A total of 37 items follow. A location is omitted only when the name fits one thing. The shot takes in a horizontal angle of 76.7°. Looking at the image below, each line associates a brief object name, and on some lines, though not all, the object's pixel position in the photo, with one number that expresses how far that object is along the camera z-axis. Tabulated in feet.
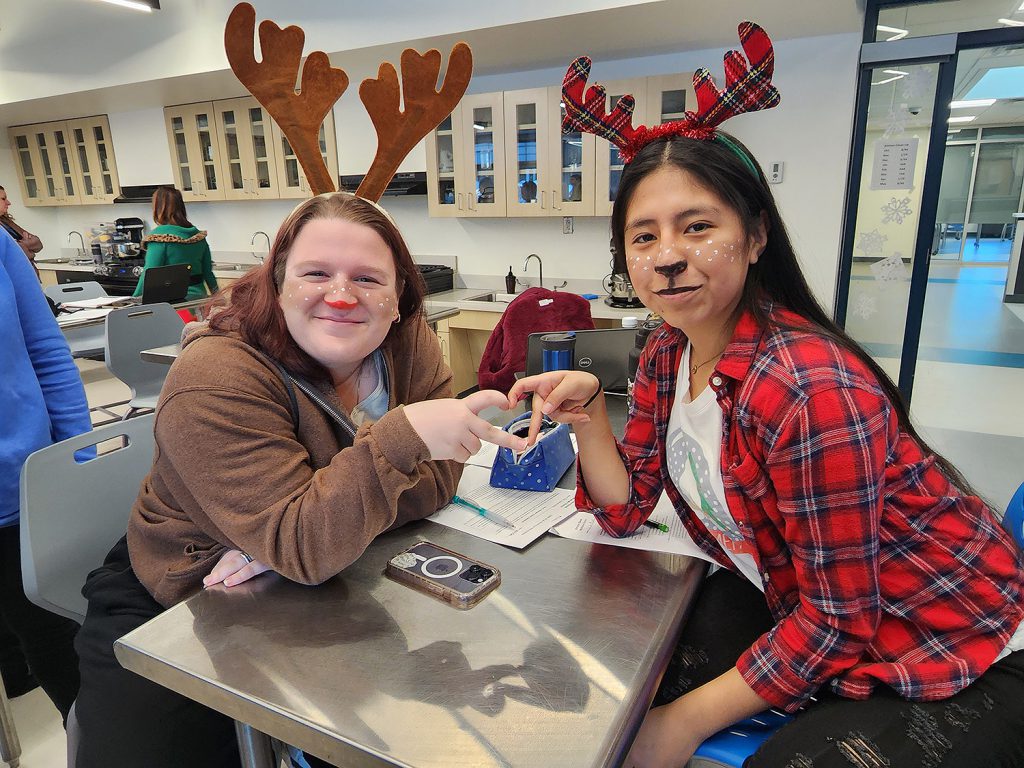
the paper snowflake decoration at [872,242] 13.07
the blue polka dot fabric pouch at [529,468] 4.28
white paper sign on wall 12.42
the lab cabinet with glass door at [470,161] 14.05
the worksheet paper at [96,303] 13.00
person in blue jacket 4.98
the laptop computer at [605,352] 6.56
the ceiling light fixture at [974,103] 29.96
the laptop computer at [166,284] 13.21
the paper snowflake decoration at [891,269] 13.16
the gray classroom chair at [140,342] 10.63
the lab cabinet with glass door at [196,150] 17.76
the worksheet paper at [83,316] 11.70
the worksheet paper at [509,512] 3.67
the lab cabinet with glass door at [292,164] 16.39
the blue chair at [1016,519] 3.61
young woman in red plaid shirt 2.78
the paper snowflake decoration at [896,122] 12.29
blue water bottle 5.84
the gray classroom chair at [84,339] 11.87
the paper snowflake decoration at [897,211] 12.73
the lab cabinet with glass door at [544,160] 13.35
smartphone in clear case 3.05
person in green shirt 14.30
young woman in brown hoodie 3.05
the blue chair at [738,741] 3.06
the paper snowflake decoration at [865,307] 13.67
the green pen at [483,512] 3.80
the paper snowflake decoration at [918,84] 12.11
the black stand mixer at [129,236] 19.72
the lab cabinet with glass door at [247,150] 17.01
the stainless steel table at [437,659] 2.26
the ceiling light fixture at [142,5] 13.97
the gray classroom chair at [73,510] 4.15
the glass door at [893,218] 12.23
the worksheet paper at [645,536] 3.56
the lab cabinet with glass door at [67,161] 21.01
